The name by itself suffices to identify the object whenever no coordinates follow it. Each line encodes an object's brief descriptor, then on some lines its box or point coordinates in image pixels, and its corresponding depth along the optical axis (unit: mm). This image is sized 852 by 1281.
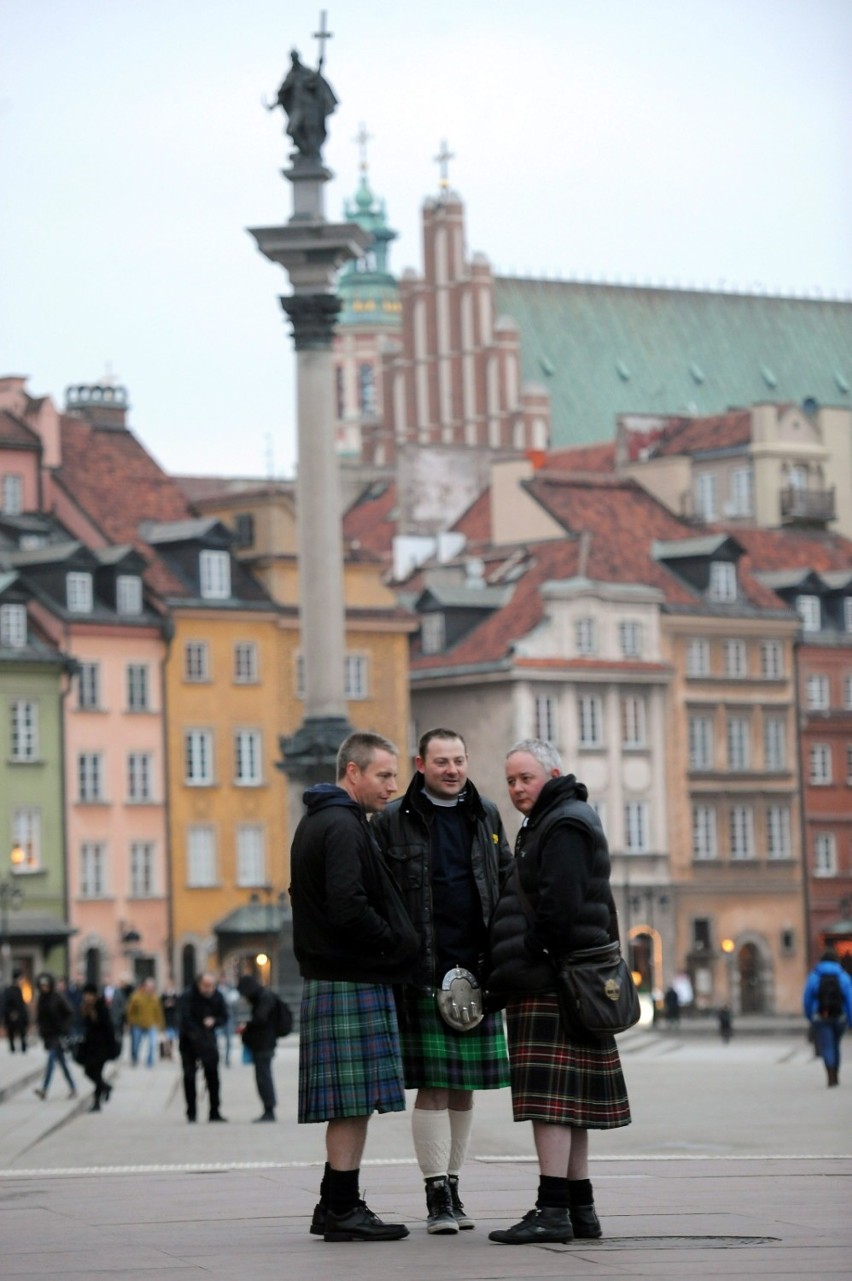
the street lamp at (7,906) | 63062
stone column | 44344
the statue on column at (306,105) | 44844
